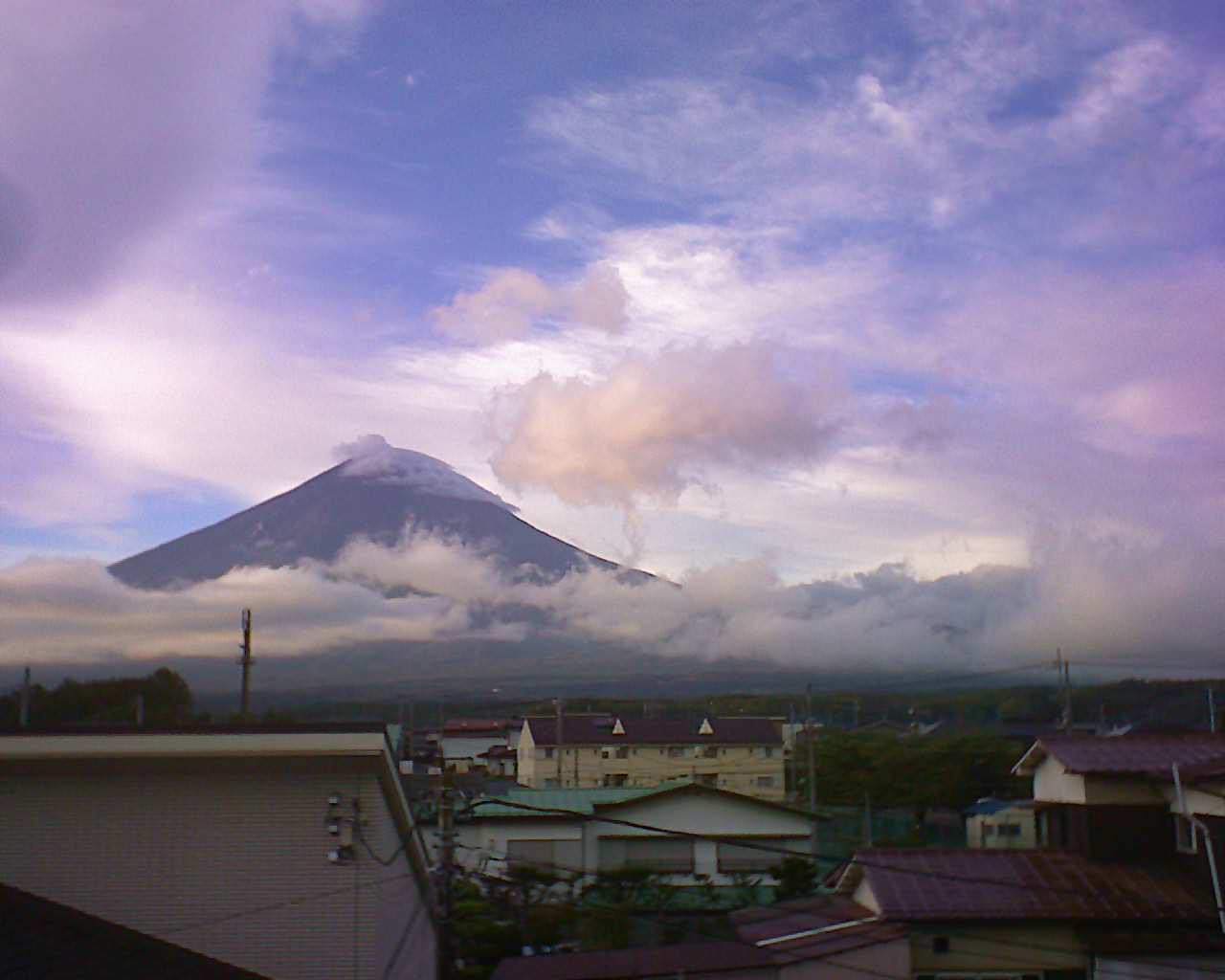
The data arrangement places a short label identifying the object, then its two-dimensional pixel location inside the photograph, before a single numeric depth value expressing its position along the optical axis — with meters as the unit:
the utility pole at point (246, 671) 30.62
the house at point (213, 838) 8.91
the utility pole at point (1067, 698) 32.22
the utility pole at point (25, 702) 28.64
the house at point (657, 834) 28.73
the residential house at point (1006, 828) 29.50
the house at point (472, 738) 52.47
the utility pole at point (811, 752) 34.06
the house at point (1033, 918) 15.36
